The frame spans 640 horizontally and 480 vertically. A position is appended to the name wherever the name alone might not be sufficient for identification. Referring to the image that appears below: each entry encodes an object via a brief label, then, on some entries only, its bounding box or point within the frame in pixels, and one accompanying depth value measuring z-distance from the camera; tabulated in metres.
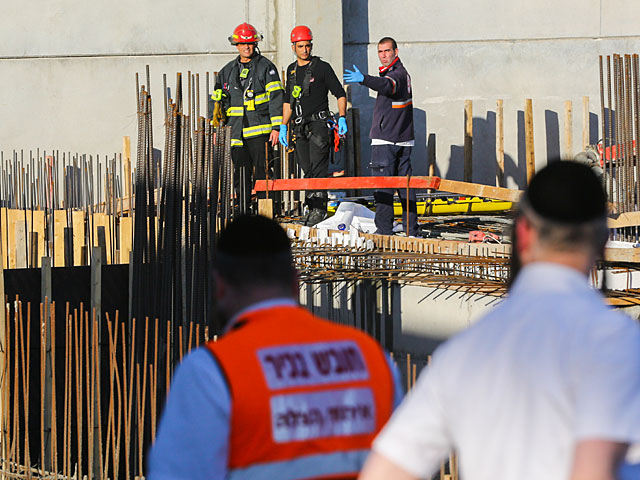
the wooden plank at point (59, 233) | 19.53
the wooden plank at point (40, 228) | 20.28
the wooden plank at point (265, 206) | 16.92
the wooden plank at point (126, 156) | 23.77
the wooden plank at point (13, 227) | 19.70
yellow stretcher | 24.23
